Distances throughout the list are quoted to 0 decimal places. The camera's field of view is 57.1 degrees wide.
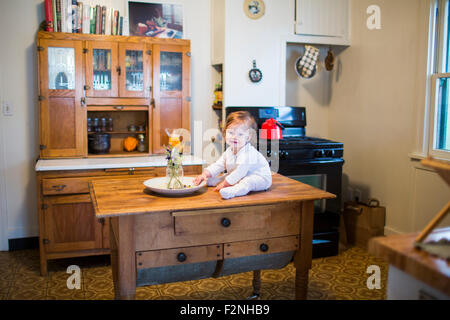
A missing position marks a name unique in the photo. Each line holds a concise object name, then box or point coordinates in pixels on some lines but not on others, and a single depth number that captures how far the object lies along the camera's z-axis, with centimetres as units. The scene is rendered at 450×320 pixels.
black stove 359
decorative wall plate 388
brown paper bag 390
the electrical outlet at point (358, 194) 438
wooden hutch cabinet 335
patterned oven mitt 422
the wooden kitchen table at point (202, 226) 195
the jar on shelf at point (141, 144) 395
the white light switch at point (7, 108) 376
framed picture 394
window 339
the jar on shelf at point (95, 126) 386
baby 225
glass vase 225
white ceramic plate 215
